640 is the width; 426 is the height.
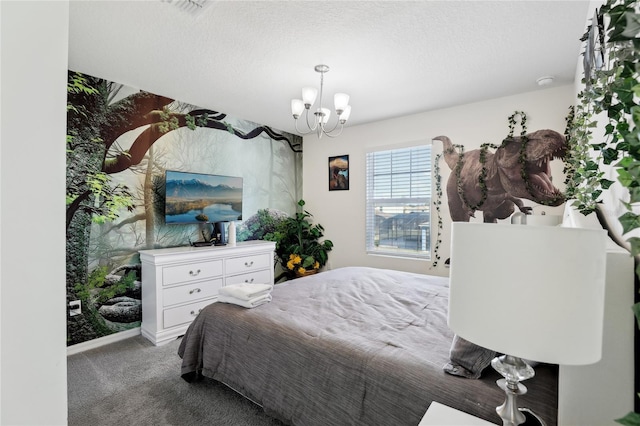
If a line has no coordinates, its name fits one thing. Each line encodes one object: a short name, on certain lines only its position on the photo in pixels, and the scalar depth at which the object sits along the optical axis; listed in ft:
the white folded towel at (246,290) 6.89
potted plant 14.71
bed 4.04
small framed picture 15.23
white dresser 9.73
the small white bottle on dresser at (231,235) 12.14
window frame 12.75
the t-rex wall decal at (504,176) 10.24
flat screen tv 11.10
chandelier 8.35
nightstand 3.25
